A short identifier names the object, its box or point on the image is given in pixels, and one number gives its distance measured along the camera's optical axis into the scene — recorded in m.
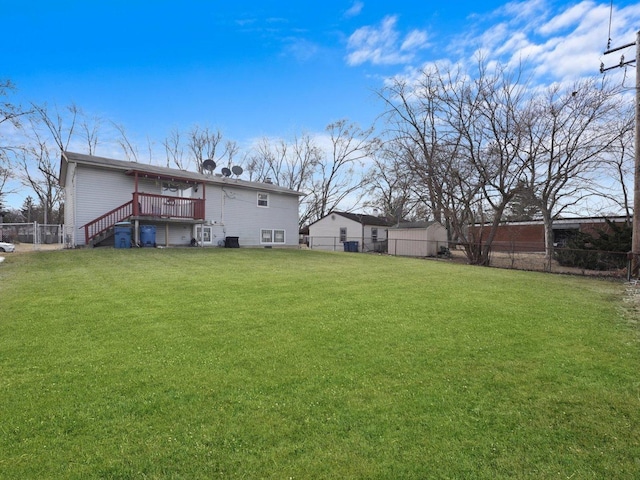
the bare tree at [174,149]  39.16
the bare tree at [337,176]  41.84
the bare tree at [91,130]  33.84
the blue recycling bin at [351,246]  28.48
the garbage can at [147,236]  17.02
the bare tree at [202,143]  40.84
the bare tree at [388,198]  28.02
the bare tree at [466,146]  17.75
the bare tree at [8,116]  12.21
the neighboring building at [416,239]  25.23
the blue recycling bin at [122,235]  15.89
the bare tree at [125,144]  35.25
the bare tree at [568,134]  17.19
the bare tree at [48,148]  32.12
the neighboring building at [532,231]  31.85
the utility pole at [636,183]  12.16
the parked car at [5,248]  16.80
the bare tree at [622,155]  17.22
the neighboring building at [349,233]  30.08
